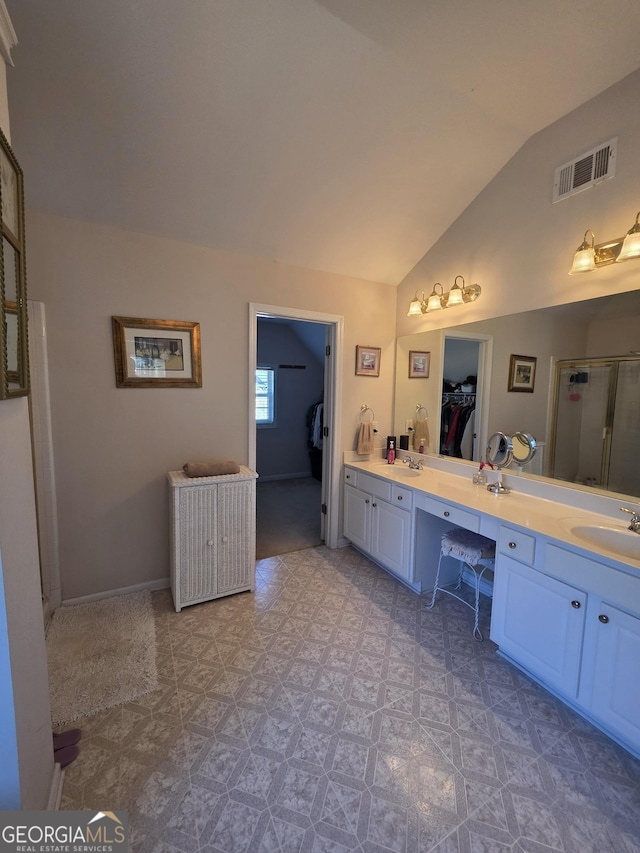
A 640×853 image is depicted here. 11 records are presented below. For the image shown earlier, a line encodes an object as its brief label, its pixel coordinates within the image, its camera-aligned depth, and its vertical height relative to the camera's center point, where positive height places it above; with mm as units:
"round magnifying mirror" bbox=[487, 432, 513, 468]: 2338 -341
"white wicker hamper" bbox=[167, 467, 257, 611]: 2260 -949
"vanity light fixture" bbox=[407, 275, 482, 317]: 2518 +760
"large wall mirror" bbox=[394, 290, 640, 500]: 1789 +82
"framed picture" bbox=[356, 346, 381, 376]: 3160 +327
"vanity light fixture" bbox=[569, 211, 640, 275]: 1718 +736
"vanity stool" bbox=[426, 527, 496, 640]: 2082 -903
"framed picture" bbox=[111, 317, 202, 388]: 2312 +271
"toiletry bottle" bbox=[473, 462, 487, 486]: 2473 -553
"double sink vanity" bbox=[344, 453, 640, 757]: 1369 -846
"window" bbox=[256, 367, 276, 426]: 5504 -29
